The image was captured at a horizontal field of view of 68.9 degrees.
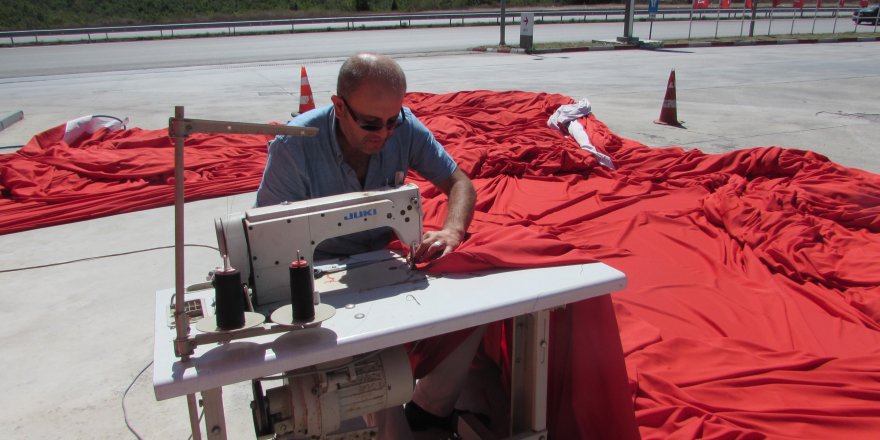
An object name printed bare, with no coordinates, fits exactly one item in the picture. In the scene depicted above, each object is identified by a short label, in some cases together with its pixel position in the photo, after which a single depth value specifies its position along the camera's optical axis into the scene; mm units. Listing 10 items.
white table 1293
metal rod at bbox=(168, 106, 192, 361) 1176
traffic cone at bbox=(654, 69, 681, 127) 7141
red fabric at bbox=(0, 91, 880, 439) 1907
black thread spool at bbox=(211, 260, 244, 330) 1292
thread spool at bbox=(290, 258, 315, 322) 1338
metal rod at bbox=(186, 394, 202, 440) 1388
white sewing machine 1311
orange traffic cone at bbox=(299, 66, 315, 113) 6992
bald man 1862
